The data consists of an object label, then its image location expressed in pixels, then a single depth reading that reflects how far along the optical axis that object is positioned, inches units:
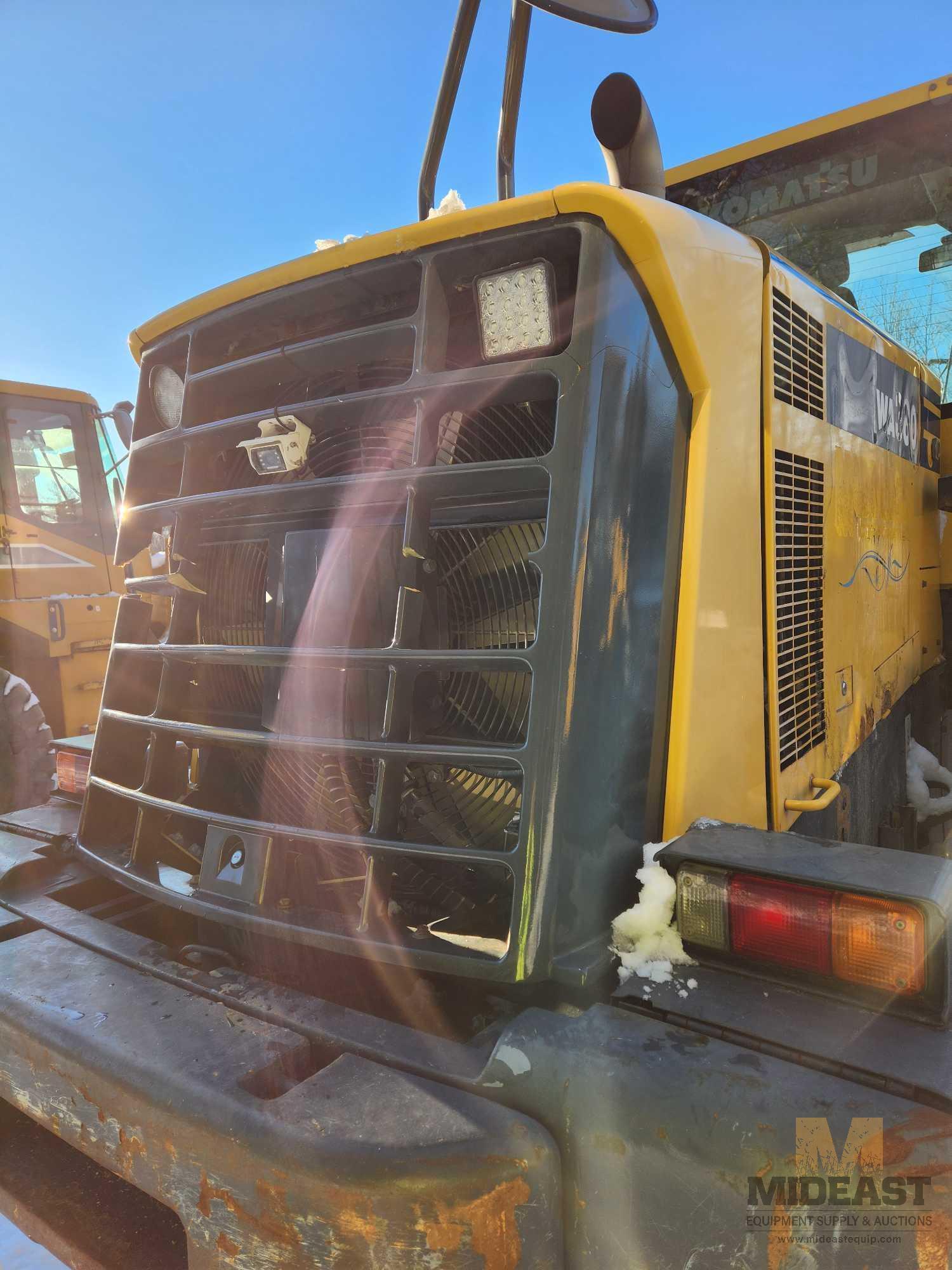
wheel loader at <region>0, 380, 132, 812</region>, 191.3
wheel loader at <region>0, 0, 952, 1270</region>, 42.5
